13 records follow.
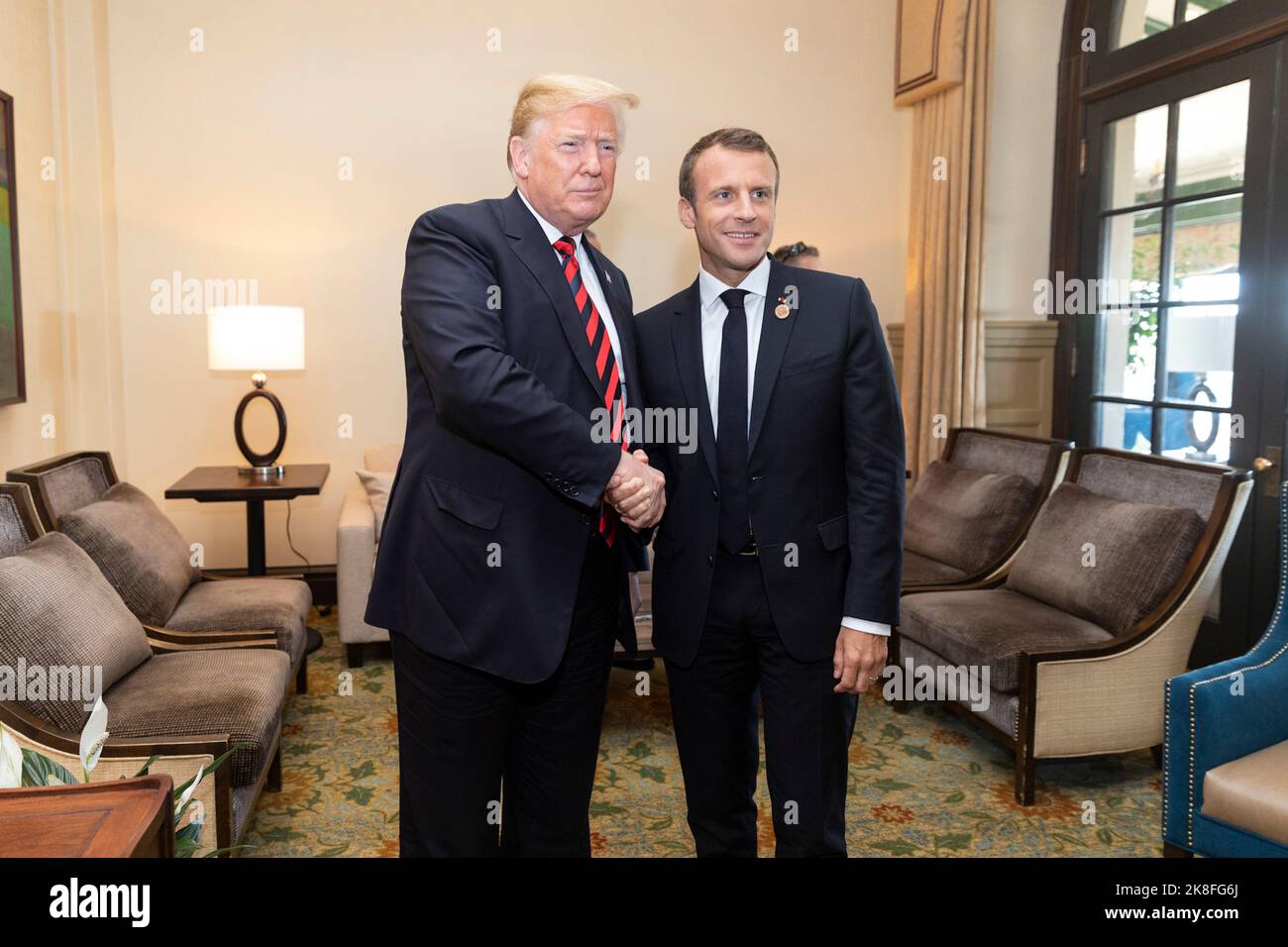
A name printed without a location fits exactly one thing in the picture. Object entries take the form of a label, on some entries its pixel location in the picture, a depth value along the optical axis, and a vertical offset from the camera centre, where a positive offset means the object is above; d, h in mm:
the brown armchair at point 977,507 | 3893 -554
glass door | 3883 +349
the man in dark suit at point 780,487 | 1774 -210
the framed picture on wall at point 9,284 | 3777 +296
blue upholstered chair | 2139 -843
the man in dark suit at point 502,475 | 1491 -164
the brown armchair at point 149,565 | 3004 -628
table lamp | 4453 +118
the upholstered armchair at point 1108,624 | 2963 -794
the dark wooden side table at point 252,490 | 4344 -534
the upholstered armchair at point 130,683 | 2227 -826
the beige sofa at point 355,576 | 4289 -882
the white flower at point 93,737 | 1172 -430
